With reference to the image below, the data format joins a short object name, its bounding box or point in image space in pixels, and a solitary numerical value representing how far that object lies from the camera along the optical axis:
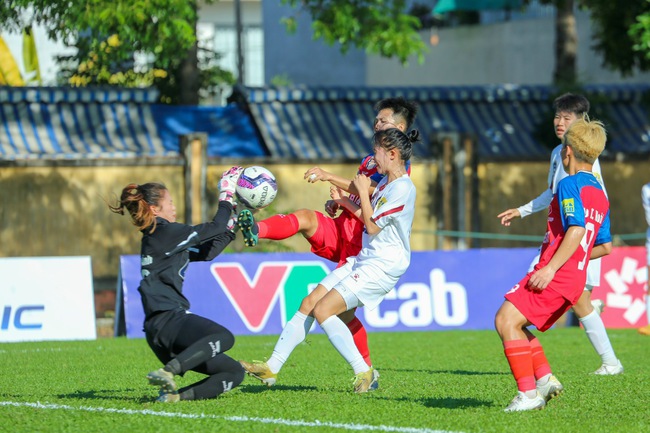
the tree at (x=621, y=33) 40.53
